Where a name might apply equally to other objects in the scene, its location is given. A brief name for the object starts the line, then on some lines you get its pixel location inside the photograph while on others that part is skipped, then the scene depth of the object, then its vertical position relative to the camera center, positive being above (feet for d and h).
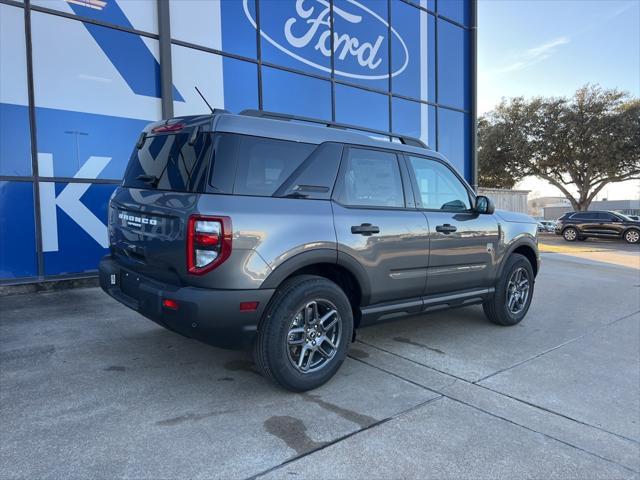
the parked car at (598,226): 70.23 -2.84
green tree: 83.56 +12.52
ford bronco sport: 9.86 -0.63
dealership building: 21.61 +7.22
